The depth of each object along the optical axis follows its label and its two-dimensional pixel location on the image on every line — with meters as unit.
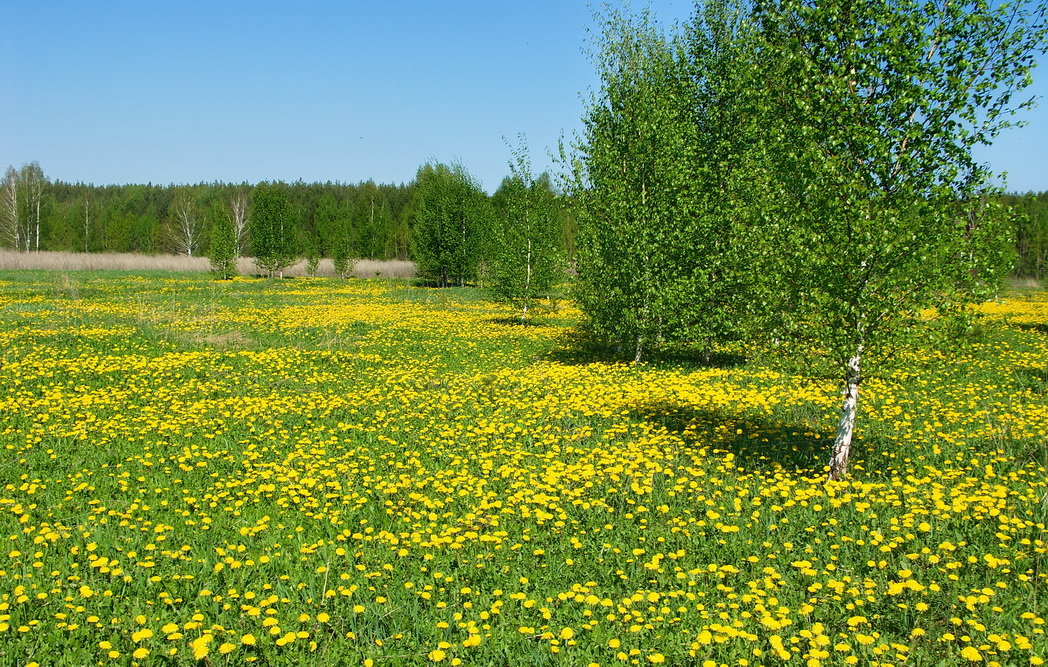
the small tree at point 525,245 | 29.03
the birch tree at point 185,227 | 94.66
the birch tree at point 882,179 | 8.25
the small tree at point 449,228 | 53.59
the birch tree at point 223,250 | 57.56
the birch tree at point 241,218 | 79.01
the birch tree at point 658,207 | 17.16
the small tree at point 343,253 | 67.62
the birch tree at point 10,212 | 84.31
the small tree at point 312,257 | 68.81
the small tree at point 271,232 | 63.12
